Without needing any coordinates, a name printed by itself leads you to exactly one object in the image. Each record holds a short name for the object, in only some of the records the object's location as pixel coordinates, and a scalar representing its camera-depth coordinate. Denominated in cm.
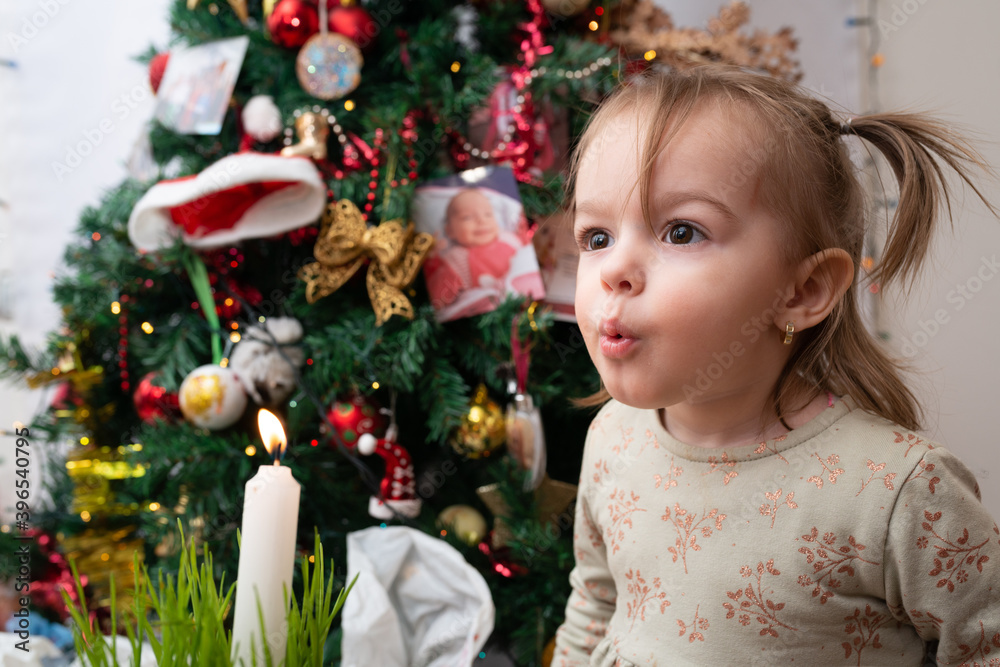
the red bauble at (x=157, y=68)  109
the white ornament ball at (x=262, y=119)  97
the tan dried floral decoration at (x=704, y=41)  98
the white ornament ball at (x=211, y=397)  90
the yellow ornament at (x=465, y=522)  91
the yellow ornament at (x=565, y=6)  100
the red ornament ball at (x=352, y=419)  91
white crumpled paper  76
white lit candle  43
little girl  52
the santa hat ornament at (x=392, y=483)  89
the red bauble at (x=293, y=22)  96
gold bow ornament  88
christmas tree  89
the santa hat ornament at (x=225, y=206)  89
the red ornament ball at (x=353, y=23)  98
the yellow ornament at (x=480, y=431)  88
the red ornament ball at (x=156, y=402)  98
